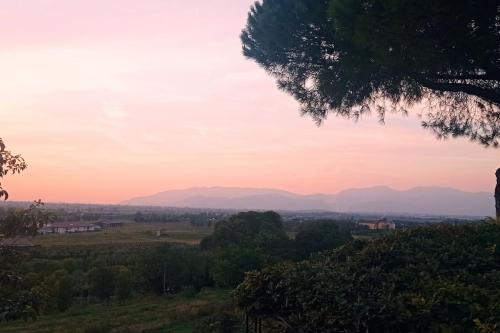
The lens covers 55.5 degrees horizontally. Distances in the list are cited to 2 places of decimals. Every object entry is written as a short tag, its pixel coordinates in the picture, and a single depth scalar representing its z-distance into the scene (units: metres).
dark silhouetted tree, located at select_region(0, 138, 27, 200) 4.41
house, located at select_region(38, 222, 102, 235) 103.17
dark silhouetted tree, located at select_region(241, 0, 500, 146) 7.95
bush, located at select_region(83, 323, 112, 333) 20.95
